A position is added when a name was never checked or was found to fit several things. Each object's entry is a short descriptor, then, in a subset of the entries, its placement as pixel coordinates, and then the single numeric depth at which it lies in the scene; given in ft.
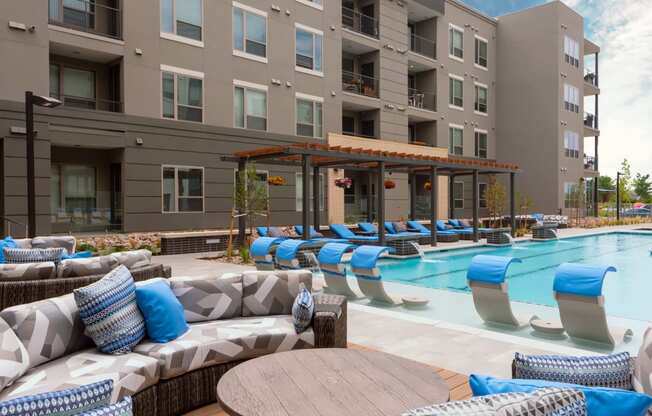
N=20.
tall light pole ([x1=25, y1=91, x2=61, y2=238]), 30.60
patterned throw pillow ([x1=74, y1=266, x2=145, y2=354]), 10.89
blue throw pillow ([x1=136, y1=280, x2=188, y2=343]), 12.05
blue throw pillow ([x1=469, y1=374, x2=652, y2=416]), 5.17
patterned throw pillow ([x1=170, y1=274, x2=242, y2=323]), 13.98
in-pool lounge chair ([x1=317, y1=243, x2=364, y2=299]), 24.62
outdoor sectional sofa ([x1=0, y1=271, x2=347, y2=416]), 9.85
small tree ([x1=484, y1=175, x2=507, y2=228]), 69.46
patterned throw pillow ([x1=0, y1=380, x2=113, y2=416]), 5.19
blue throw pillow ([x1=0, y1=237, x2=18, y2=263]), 23.05
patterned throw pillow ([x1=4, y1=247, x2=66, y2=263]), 20.18
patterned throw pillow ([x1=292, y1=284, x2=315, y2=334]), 13.06
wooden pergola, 41.91
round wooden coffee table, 7.83
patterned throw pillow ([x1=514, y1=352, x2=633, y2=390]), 6.67
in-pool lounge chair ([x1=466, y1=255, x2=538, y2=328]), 19.27
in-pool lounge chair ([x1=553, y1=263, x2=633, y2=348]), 16.63
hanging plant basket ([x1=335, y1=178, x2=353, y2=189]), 58.08
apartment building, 43.70
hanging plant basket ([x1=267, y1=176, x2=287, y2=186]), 50.62
